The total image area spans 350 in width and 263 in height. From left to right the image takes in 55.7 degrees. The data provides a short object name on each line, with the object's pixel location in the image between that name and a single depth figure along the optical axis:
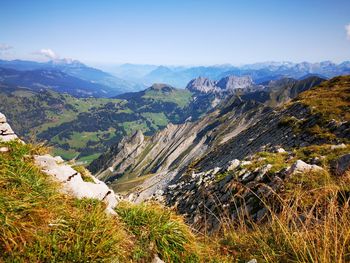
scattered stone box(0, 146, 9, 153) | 9.32
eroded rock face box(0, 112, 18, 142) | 12.73
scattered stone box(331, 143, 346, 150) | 19.71
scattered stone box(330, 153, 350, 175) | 14.64
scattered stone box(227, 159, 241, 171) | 23.95
